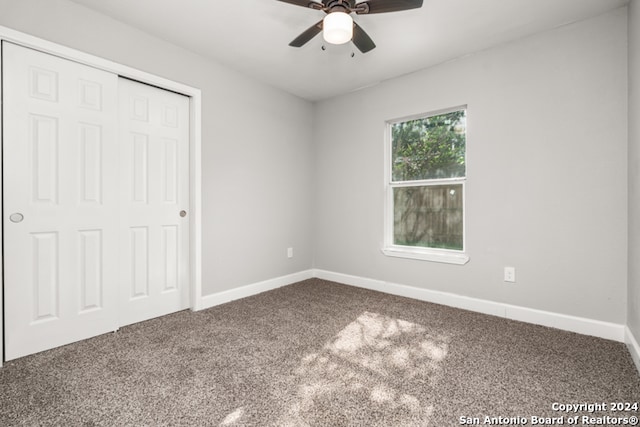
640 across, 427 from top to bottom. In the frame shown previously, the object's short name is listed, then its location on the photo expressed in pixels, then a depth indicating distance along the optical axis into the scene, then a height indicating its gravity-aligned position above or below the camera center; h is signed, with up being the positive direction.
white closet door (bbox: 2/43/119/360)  2.03 +0.09
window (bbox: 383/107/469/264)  3.12 +0.28
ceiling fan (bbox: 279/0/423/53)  1.85 +1.25
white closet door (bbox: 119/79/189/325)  2.59 +0.10
